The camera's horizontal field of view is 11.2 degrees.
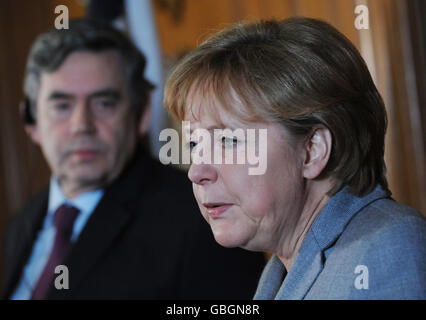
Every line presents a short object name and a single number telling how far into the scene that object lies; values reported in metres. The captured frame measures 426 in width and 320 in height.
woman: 2.07
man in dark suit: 2.42
